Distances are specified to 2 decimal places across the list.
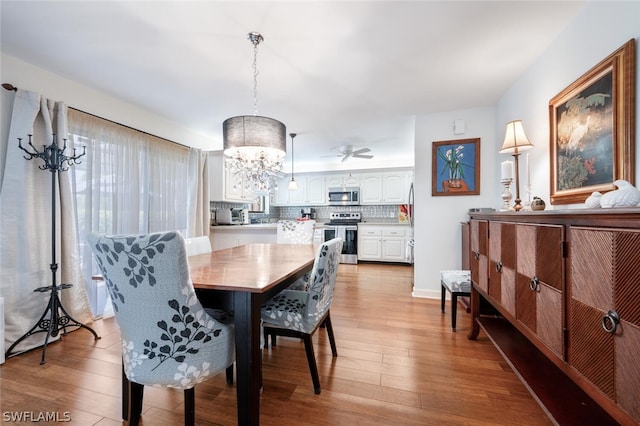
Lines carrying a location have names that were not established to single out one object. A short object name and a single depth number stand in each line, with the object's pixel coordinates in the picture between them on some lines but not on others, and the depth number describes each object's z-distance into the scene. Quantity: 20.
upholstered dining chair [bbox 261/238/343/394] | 1.59
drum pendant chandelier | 1.97
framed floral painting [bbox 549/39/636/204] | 1.30
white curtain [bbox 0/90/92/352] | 2.07
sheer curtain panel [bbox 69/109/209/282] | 2.65
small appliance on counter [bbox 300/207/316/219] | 7.07
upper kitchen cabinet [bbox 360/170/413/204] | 6.00
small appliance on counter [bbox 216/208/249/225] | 4.62
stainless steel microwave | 6.31
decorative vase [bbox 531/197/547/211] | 1.50
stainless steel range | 5.86
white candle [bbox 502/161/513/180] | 1.94
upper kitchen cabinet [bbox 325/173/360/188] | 6.39
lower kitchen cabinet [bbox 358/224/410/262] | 5.66
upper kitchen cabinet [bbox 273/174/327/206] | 6.68
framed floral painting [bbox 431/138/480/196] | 3.26
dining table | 1.20
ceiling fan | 4.60
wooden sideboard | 0.74
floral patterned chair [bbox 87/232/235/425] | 1.03
